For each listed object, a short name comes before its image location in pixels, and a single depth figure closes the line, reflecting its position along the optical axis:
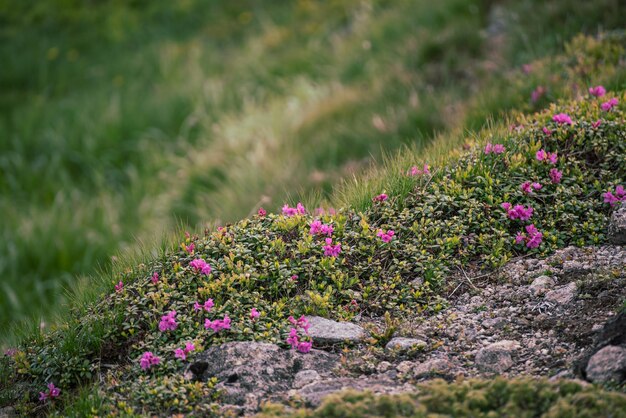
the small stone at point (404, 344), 6.82
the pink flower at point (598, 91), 10.02
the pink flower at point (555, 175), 8.47
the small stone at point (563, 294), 7.15
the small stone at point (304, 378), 6.53
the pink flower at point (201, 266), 7.62
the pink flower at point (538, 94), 11.44
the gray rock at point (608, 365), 5.69
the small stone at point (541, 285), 7.36
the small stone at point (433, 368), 6.43
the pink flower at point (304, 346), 6.82
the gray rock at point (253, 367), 6.48
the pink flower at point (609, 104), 9.27
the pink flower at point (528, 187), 8.33
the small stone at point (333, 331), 7.02
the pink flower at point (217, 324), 7.02
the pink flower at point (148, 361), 6.78
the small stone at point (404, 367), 6.56
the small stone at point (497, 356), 6.46
